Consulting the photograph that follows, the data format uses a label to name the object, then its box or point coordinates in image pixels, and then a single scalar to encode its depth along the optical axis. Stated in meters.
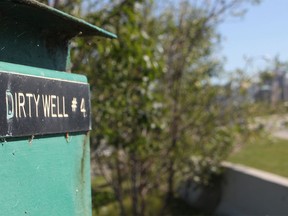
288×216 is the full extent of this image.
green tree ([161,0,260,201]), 4.72
